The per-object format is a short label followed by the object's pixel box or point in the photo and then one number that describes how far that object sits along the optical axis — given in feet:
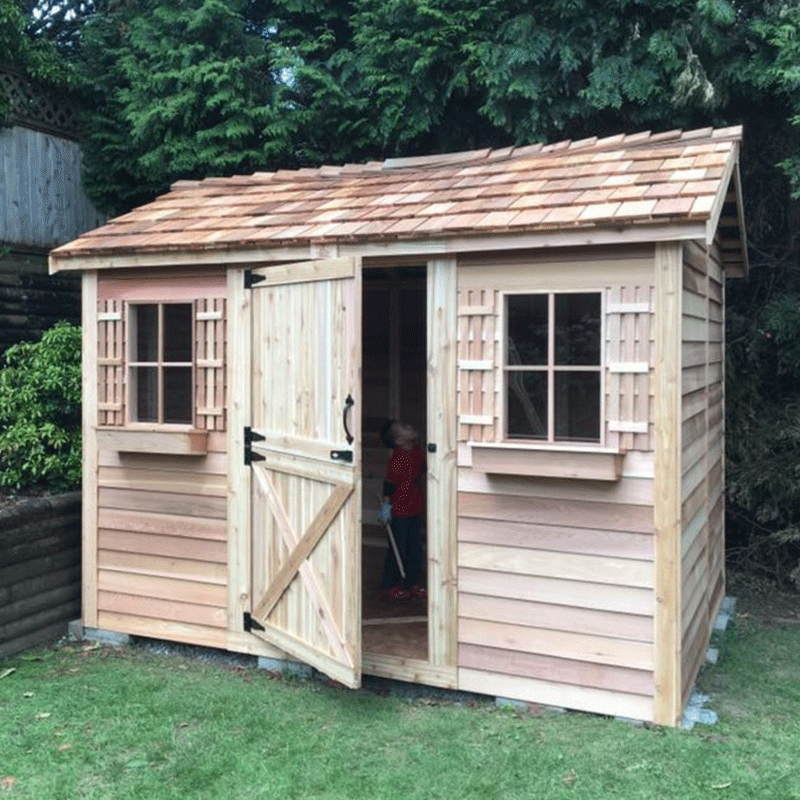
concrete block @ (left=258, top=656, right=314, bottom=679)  17.69
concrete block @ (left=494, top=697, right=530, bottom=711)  15.81
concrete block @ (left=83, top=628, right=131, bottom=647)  19.67
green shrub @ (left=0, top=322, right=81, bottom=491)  21.07
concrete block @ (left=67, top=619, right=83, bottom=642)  20.07
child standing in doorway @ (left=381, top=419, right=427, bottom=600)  20.43
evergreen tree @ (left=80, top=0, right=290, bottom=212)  28.45
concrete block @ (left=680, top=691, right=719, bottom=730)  15.16
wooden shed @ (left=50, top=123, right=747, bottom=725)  14.88
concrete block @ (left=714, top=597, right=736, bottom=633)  21.59
